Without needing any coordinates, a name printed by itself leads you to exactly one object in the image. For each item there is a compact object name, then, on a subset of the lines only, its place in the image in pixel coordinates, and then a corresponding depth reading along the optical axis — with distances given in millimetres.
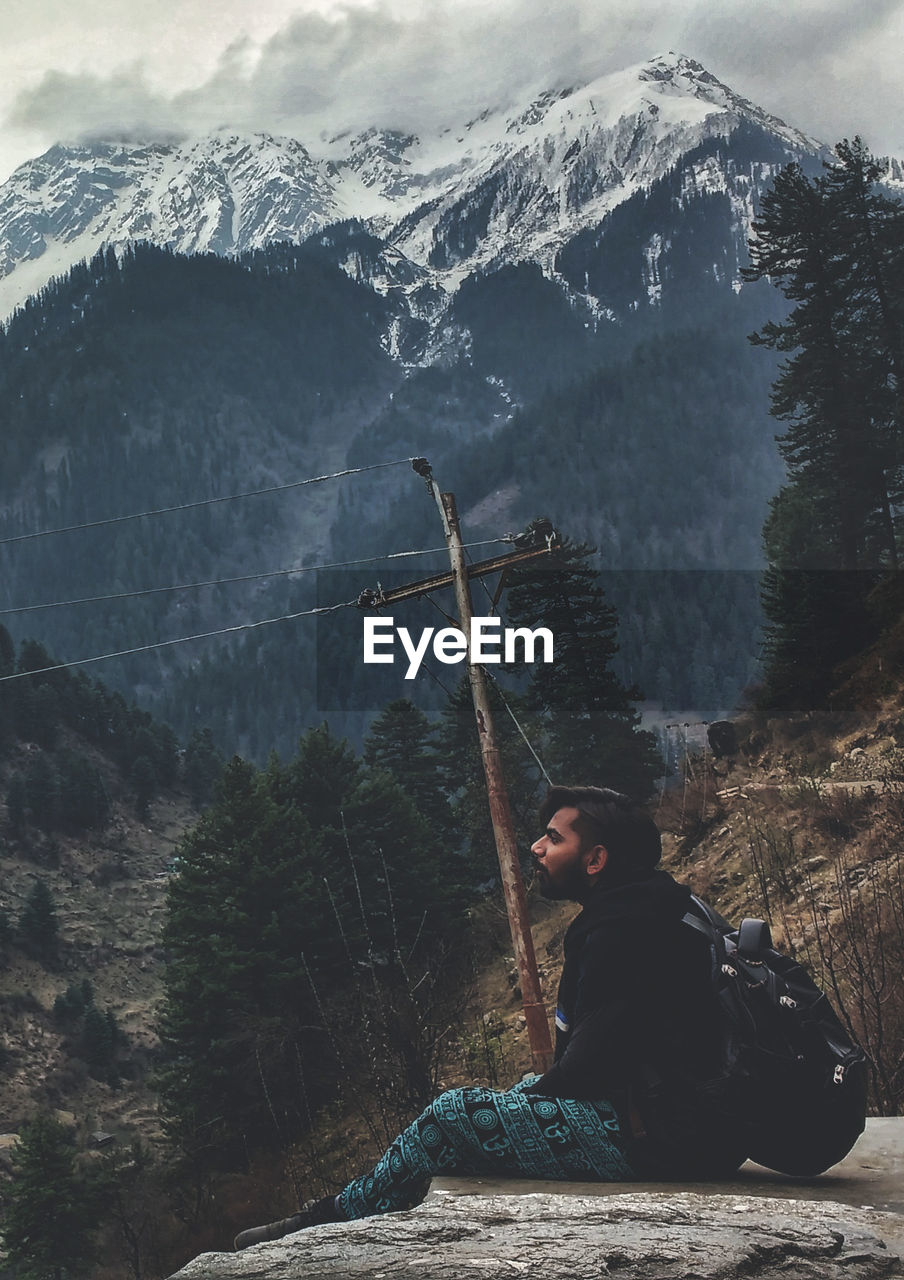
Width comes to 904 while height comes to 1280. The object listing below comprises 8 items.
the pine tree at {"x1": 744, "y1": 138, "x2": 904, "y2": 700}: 37438
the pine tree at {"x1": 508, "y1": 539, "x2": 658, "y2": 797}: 33094
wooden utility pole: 12148
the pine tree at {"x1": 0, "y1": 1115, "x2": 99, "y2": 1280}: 32594
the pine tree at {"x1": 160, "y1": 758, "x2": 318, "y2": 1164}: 30109
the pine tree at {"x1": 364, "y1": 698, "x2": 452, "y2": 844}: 44750
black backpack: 5906
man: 5961
